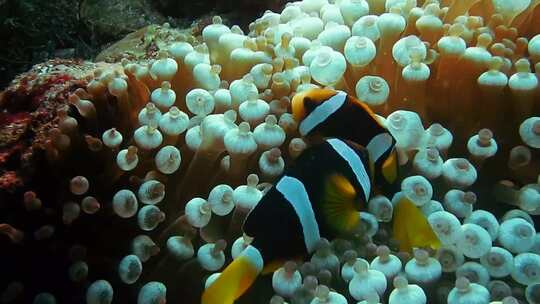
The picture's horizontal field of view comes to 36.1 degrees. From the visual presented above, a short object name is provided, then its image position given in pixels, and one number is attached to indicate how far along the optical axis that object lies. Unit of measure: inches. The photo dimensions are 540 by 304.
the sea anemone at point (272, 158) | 13.8
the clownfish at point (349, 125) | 14.5
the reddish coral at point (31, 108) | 14.9
